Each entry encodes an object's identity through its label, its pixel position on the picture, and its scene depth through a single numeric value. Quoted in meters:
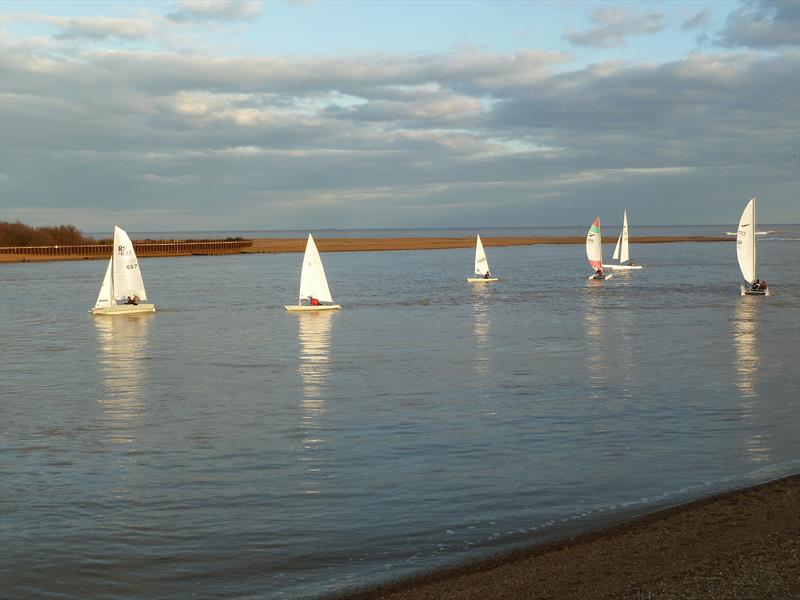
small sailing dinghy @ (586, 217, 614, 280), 76.88
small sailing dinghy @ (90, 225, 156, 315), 50.44
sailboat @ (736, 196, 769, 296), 57.28
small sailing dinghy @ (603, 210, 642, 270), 94.00
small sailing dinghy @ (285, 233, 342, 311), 49.88
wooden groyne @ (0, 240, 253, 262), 130.12
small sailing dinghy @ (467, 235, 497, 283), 72.75
